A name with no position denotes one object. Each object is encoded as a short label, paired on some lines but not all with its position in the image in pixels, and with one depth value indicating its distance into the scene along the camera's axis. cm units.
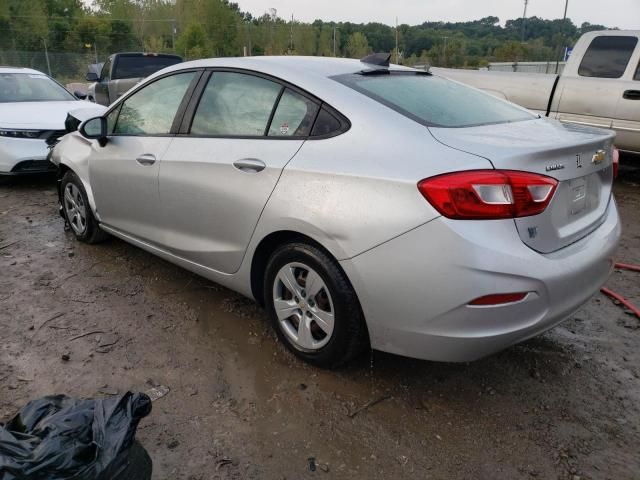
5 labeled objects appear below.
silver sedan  223
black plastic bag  161
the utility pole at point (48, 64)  2477
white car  653
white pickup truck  688
